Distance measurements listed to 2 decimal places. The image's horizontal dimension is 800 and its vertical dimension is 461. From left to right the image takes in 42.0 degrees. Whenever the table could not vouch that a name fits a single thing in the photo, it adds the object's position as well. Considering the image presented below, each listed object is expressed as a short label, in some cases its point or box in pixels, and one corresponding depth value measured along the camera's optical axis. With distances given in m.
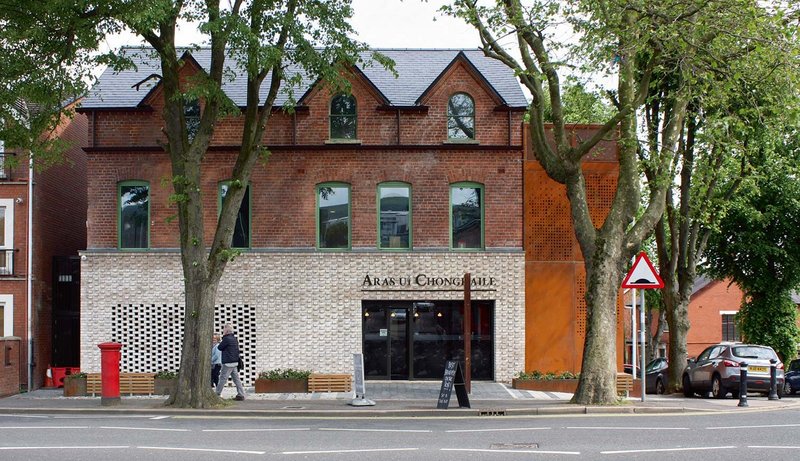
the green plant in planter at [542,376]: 25.58
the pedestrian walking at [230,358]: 22.85
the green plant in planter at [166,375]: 25.05
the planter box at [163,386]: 24.86
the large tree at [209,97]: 20.69
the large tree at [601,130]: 19.67
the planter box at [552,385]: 25.31
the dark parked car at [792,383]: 34.14
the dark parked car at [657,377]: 34.19
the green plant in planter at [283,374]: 25.25
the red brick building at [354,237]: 27.45
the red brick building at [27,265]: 28.69
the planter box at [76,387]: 25.00
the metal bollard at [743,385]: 22.72
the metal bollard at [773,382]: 26.16
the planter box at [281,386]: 25.16
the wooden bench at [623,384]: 24.34
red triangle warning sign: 20.93
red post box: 21.88
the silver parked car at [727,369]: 28.06
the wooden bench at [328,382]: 25.23
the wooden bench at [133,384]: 25.02
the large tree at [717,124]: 18.70
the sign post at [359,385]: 21.09
